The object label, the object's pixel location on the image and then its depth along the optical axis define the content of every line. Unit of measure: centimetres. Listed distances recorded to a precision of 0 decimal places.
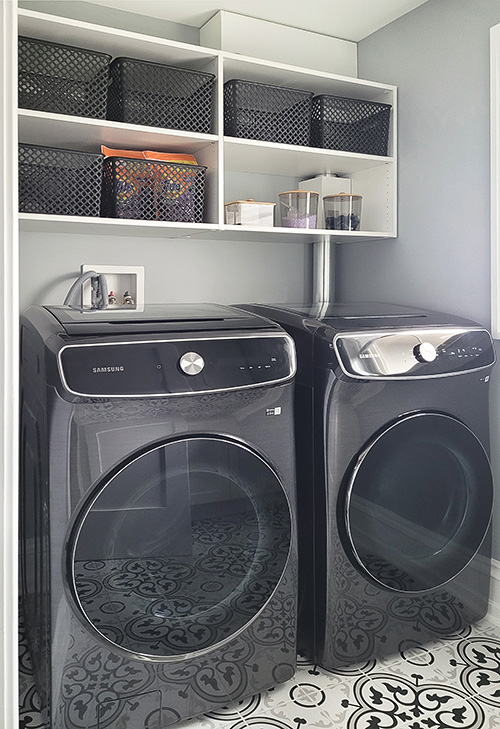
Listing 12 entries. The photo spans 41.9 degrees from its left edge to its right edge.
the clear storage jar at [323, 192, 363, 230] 246
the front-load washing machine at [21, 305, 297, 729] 148
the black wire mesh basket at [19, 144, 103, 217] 193
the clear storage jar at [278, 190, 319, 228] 238
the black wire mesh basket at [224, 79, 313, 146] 219
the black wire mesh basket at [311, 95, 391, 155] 236
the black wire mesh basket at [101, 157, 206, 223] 206
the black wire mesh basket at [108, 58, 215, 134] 202
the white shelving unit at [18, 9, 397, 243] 197
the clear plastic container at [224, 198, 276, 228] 229
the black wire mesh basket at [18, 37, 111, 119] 189
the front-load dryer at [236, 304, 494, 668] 179
